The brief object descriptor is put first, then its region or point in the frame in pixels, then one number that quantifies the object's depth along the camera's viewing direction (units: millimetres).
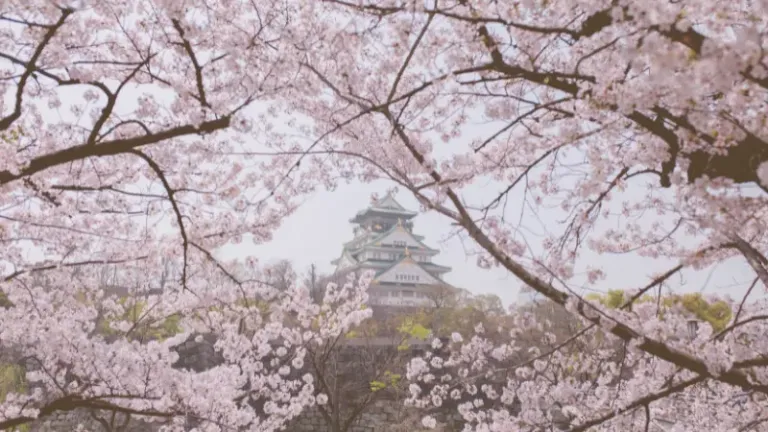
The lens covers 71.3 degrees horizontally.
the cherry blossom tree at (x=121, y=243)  3623
